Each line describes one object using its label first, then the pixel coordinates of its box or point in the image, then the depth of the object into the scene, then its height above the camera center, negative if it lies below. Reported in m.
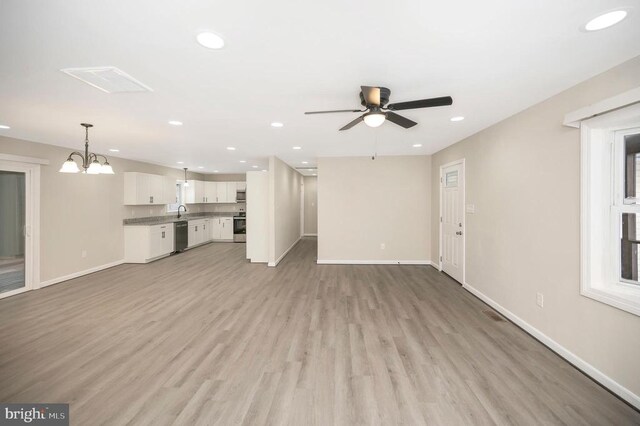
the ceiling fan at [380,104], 2.09 +0.91
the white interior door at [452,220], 4.56 -0.17
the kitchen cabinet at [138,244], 6.24 -0.78
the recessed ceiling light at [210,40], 1.64 +1.12
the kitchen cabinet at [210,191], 9.63 +0.75
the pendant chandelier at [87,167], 3.46 +0.63
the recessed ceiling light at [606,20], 1.48 +1.13
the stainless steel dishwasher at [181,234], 7.39 -0.67
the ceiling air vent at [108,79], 2.06 +1.13
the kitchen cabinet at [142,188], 6.22 +0.59
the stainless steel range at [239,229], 9.36 -0.64
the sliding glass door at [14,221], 4.30 -0.16
